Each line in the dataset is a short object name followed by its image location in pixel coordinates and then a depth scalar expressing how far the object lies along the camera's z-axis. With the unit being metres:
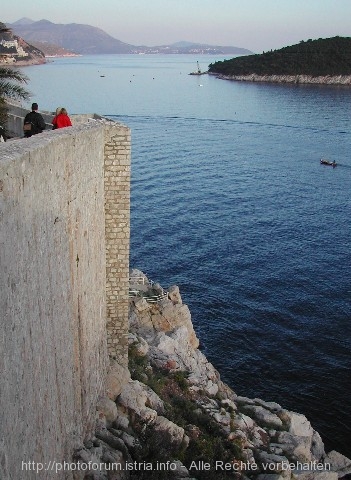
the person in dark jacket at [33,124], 11.40
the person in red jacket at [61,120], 11.25
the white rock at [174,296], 21.22
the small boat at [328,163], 52.12
